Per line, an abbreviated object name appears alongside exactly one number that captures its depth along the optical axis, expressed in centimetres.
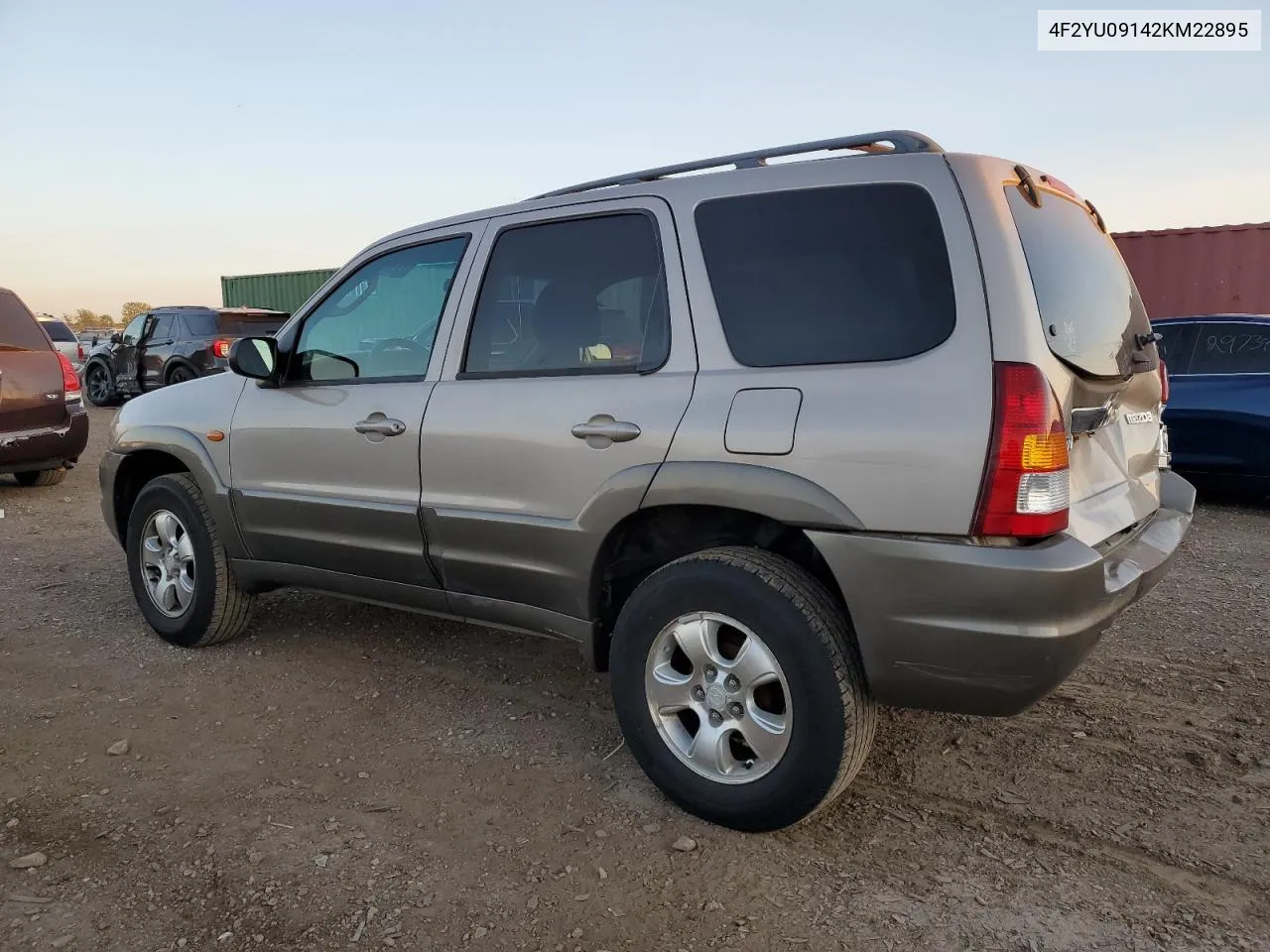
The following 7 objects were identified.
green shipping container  2200
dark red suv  757
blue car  666
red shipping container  1098
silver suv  225
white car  1602
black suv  1430
